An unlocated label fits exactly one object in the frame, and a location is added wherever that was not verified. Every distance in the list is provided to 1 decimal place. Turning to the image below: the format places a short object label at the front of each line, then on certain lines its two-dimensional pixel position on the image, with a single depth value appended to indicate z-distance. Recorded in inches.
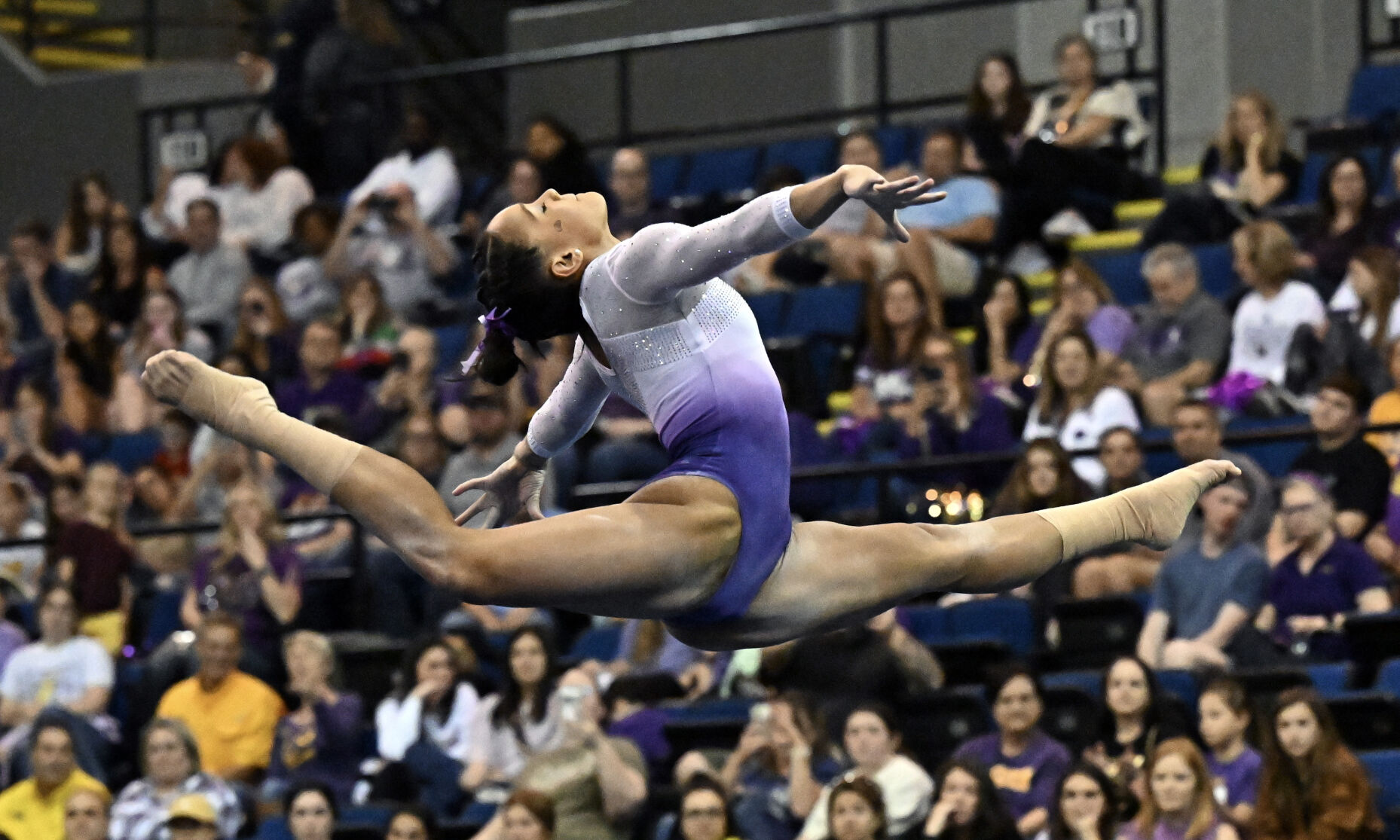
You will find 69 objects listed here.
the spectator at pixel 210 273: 937.5
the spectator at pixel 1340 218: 695.7
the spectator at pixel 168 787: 663.1
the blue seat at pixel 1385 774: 538.9
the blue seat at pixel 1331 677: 569.6
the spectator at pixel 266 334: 881.5
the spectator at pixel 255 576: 735.1
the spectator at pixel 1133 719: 557.3
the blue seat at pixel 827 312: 784.3
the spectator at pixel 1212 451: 601.9
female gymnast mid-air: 344.2
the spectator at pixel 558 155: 853.2
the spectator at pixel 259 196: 961.5
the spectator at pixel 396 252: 887.1
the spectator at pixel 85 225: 989.2
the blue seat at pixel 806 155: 870.4
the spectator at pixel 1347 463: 603.8
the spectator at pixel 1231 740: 545.3
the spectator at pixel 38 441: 868.0
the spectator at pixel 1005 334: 723.4
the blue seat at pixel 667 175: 922.1
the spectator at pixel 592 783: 605.6
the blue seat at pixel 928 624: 655.1
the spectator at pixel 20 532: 831.1
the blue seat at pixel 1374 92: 784.9
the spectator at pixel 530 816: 588.4
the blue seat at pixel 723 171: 895.7
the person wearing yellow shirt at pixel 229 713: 702.5
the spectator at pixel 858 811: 553.0
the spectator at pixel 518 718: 642.8
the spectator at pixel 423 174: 914.1
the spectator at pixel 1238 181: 742.5
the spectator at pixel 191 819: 641.6
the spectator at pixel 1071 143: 790.5
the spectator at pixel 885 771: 572.1
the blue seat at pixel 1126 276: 760.3
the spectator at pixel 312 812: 622.5
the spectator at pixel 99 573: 766.5
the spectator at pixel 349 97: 984.3
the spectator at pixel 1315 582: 583.2
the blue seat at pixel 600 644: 699.4
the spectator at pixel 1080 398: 669.9
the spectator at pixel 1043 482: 618.8
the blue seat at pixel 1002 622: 646.5
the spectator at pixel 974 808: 546.9
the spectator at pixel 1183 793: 525.7
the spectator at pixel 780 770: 589.0
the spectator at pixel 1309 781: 519.8
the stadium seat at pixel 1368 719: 546.3
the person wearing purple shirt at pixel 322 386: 820.6
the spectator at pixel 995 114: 805.2
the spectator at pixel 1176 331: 689.0
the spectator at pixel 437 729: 658.8
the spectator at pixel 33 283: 989.8
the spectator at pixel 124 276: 953.5
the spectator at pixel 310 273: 909.2
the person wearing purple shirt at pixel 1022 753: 565.3
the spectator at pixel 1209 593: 589.9
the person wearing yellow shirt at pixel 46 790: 685.3
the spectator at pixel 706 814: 572.4
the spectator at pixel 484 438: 725.3
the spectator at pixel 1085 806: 533.0
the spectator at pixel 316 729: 681.0
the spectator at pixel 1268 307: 673.0
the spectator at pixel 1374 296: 656.4
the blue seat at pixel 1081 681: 587.0
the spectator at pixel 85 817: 661.9
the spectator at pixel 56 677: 731.4
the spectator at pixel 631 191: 840.9
